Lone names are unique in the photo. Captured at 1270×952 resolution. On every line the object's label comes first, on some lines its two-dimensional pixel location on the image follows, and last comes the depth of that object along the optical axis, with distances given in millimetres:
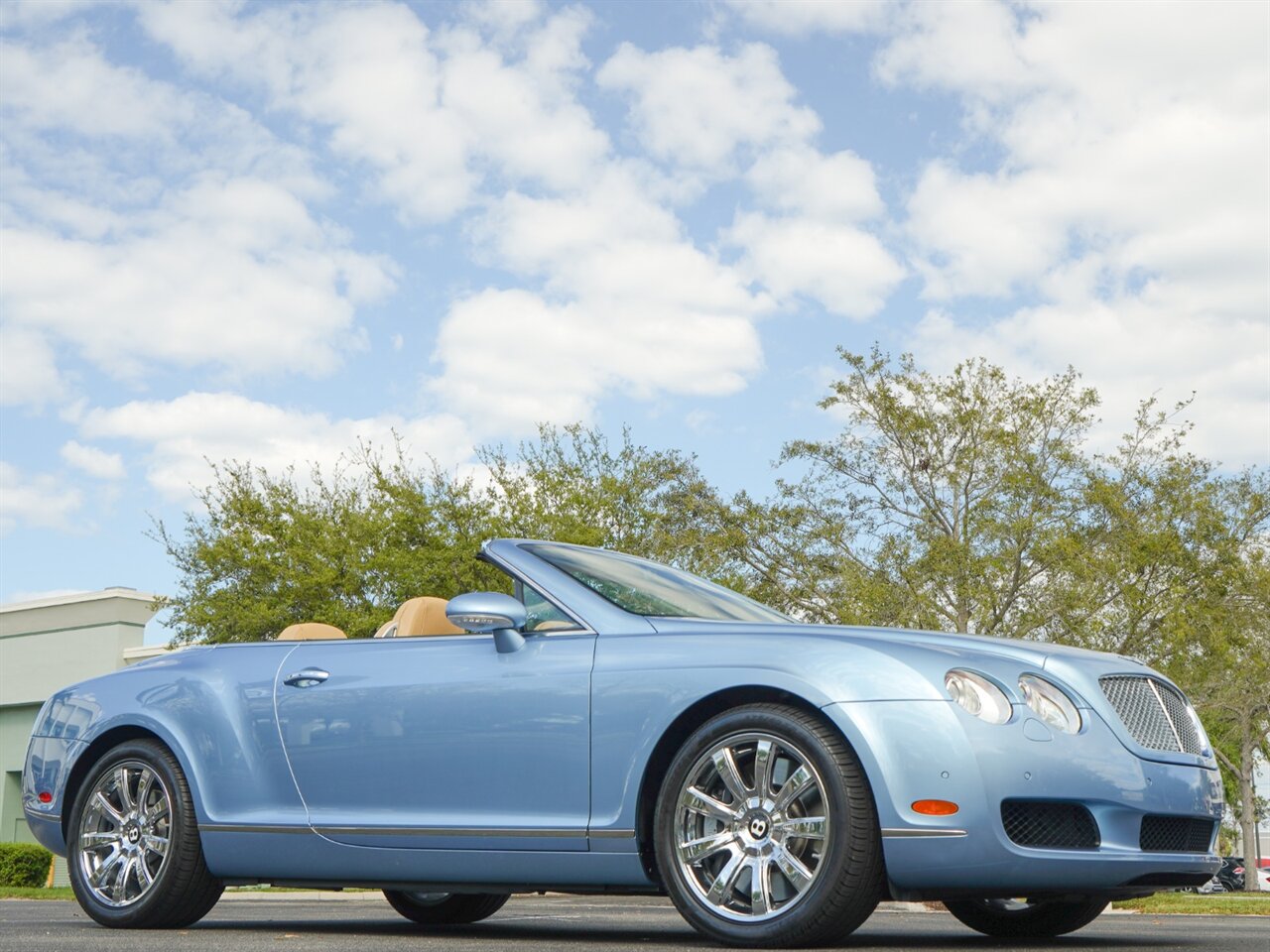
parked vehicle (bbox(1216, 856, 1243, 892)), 50812
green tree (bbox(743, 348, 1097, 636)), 27734
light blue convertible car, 5113
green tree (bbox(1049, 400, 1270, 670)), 27219
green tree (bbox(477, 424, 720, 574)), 29125
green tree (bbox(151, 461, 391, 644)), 28188
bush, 27625
